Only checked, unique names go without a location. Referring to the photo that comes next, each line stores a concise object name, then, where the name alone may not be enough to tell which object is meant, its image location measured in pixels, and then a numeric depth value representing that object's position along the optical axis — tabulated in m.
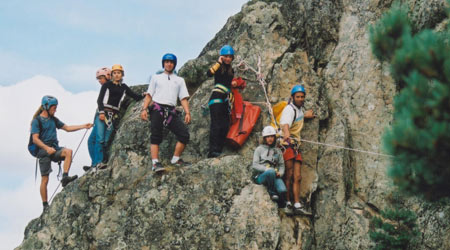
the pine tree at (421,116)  8.32
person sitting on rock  13.27
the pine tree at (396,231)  12.85
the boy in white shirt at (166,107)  13.96
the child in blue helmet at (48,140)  15.14
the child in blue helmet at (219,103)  14.33
